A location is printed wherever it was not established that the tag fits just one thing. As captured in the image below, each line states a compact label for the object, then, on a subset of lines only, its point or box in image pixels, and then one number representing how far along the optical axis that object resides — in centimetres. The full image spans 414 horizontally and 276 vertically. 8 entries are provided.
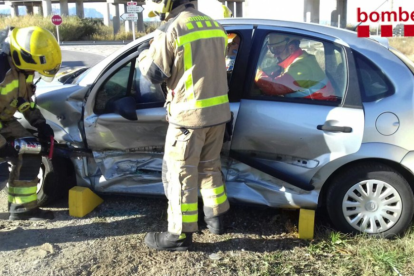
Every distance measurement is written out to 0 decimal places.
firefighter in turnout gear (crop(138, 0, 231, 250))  293
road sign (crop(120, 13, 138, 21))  1720
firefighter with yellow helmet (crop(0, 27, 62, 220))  347
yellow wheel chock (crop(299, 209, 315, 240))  344
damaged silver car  323
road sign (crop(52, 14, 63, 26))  2017
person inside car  336
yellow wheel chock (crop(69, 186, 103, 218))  379
